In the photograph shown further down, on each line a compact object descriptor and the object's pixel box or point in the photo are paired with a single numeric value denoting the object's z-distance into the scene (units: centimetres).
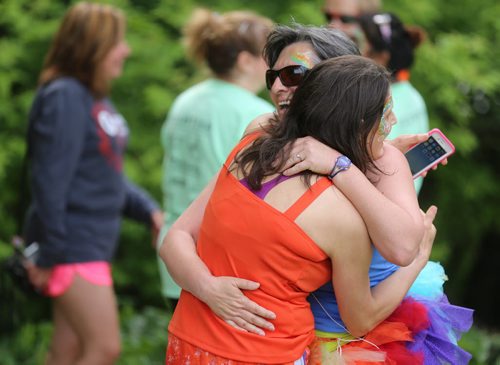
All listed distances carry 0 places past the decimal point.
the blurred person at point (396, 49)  814
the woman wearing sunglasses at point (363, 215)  498
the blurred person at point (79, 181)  866
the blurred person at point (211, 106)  804
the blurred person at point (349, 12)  855
